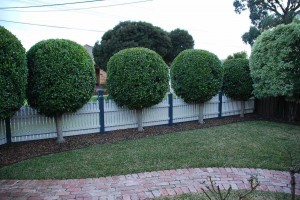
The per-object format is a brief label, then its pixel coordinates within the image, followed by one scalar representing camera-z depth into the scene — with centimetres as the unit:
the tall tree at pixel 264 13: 2434
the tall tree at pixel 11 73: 554
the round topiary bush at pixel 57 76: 657
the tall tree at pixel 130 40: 2634
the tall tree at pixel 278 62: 963
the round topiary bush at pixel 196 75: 946
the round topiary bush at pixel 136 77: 809
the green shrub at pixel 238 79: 1105
